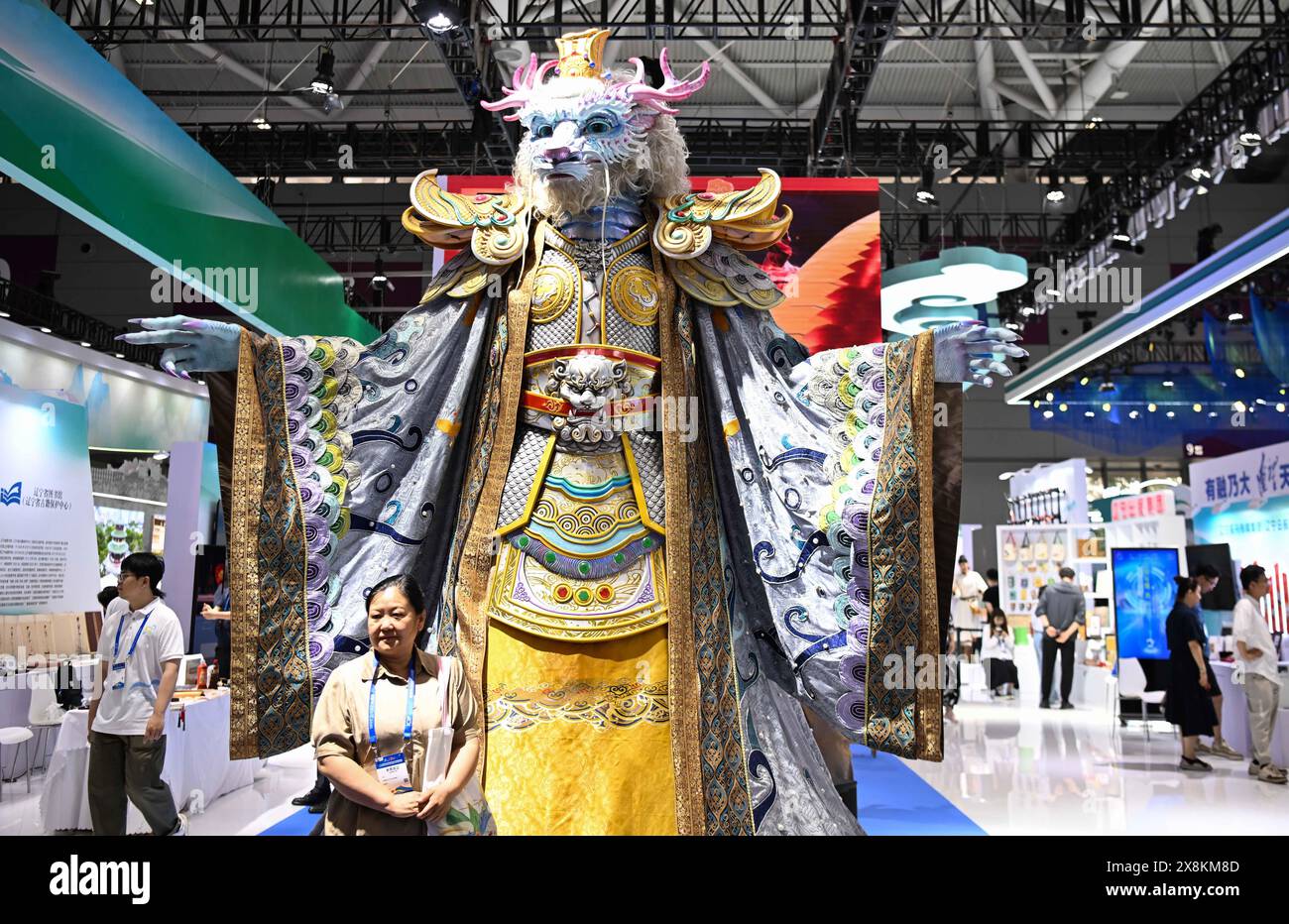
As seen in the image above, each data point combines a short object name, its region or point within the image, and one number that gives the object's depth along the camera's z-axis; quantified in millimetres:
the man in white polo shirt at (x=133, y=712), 4719
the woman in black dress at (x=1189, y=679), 7730
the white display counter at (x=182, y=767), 5078
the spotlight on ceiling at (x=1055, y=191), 12641
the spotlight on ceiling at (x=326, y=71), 9820
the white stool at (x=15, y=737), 6201
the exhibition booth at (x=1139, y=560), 9281
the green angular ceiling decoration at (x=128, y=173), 5012
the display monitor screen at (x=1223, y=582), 9734
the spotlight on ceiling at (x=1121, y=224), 13554
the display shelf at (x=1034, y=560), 13000
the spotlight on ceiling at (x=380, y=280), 13578
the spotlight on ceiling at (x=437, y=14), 8492
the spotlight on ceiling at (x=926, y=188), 12133
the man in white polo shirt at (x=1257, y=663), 7402
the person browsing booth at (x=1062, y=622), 11016
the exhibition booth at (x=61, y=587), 6105
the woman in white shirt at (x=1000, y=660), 12227
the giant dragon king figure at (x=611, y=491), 2744
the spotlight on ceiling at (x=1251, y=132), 10711
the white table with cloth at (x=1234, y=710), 8328
